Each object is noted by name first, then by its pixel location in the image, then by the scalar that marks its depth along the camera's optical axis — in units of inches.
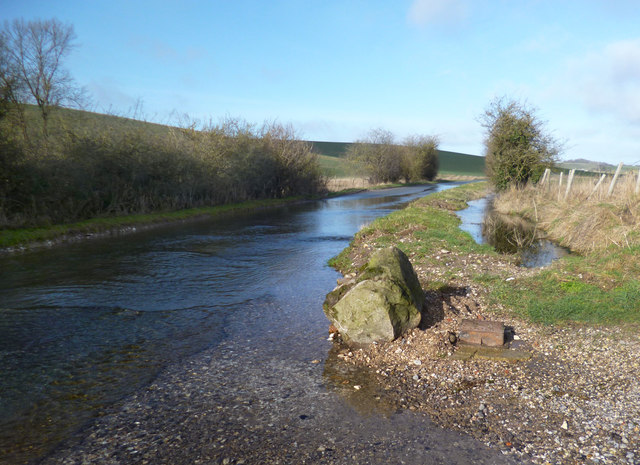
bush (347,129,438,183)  2513.5
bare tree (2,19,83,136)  1143.0
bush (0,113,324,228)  668.1
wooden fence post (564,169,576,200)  838.2
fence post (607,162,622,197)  699.3
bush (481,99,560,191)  1138.0
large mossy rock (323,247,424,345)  259.1
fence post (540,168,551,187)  1067.3
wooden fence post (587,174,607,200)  749.0
